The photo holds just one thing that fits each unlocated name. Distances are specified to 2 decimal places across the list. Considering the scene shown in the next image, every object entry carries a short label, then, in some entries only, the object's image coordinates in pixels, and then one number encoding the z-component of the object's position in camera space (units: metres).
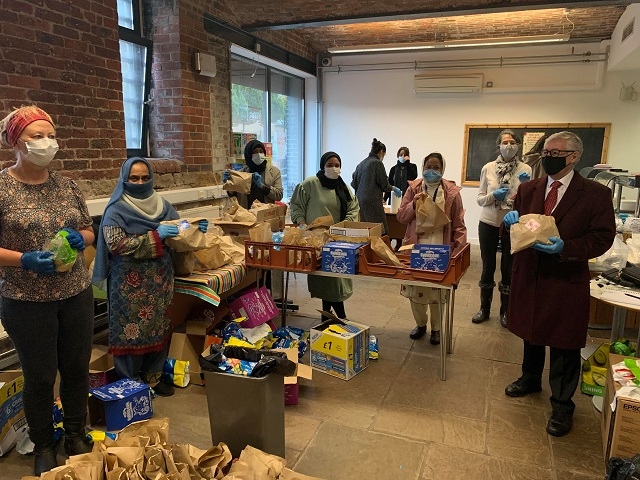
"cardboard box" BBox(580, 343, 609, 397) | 2.79
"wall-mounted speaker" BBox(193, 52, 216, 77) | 4.42
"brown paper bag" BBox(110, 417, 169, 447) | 1.87
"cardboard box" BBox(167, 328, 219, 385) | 2.99
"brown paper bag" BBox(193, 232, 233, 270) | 3.03
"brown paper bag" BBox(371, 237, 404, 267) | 2.86
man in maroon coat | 2.26
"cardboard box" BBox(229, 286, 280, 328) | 3.25
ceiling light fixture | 6.26
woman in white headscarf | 3.20
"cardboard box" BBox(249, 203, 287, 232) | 3.64
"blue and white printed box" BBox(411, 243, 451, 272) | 2.73
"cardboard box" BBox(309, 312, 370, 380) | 2.98
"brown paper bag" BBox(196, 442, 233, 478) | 1.83
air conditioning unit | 6.91
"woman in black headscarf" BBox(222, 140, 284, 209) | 4.17
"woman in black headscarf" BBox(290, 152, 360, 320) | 3.51
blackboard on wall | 6.68
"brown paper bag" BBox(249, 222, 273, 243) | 3.16
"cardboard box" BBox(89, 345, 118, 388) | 2.72
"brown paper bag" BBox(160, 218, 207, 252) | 2.65
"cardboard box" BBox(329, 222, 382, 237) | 3.09
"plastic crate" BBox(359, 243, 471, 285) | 2.73
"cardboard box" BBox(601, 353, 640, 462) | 1.99
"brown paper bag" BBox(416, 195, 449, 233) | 3.12
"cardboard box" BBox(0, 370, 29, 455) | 2.25
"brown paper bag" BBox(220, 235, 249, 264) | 3.30
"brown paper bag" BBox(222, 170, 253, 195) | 3.88
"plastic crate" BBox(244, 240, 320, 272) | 2.93
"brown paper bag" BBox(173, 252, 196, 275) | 2.89
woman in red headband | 1.86
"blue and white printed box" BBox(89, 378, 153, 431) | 2.39
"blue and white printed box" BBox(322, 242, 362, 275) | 2.86
